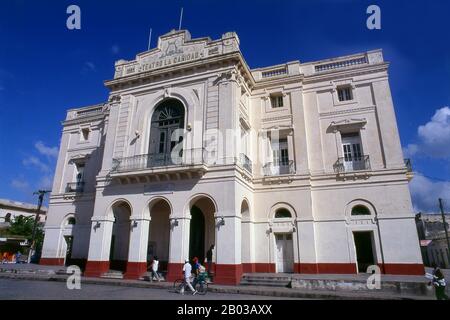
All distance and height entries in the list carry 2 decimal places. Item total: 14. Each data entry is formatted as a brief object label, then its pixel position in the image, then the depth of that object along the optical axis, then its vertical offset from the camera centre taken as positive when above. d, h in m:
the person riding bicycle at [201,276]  10.95 -0.66
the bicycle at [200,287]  10.95 -1.06
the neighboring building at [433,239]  32.28 +2.07
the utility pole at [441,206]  25.75 +4.34
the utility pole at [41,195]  27.23 +5.56
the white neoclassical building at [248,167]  13.98 +4.45
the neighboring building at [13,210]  38.47 +6.27
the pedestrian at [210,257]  14.39 +0.02
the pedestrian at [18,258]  26.43 -0.06
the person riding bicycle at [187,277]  10.81 -0.69
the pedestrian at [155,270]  13.49 -0.57
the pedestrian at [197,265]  11.02 -0.29
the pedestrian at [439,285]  9.84 -0.88
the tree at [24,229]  32.66 +3.07
